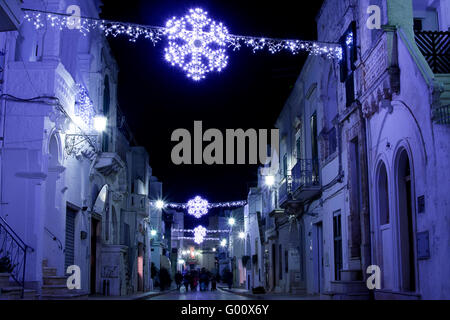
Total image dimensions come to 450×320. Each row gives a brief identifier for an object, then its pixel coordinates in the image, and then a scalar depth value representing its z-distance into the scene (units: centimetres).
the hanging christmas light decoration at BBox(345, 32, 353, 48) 1673
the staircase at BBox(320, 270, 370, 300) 1479
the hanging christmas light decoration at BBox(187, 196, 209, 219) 2807
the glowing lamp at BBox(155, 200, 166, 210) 4548
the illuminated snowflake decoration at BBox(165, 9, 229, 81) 1250
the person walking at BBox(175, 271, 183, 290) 4553
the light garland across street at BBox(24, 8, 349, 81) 1270
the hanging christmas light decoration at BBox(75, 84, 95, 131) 1969
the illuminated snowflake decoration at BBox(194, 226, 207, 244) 4845
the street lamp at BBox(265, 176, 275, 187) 3318
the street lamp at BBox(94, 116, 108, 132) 2207
